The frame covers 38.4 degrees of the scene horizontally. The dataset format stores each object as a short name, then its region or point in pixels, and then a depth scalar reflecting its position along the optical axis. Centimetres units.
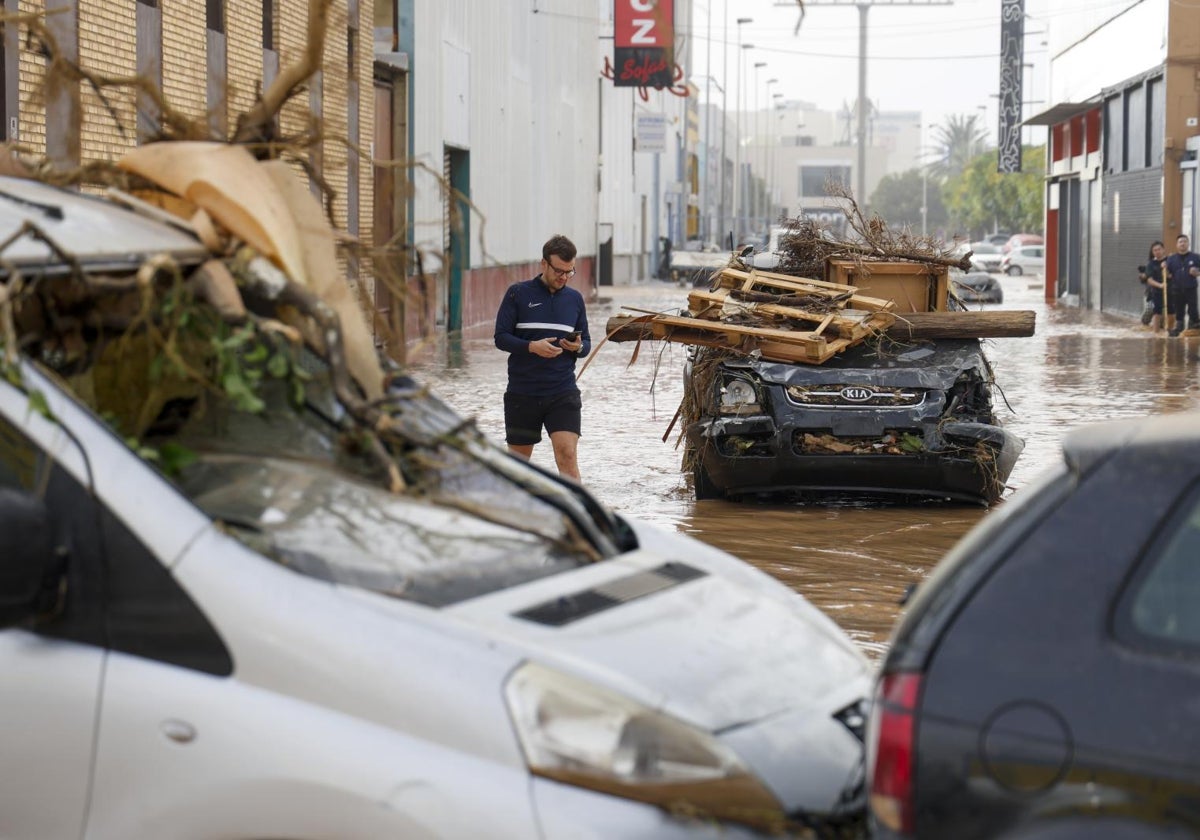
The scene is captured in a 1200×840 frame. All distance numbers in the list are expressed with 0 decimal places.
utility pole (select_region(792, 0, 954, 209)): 7850
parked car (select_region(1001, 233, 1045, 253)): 7569
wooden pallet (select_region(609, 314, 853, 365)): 1088
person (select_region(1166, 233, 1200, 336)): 2866
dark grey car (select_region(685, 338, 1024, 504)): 1084
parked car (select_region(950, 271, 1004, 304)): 4162
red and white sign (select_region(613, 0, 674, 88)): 4309
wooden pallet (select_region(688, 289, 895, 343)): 1107
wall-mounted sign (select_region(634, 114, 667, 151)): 5881
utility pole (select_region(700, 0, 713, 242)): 8500
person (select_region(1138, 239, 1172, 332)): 2962
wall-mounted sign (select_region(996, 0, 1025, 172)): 4809
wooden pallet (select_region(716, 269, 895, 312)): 1152
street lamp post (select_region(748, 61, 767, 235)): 13062
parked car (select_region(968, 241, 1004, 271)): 7281
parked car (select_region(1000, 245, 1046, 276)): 7119
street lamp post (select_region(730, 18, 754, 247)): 9972
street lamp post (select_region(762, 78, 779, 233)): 14523
